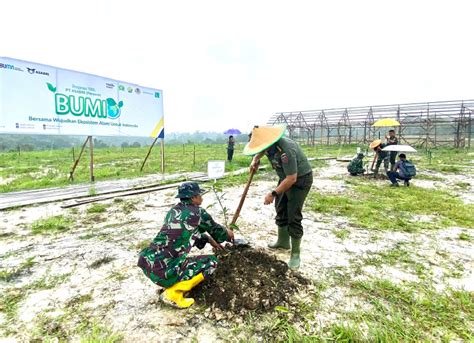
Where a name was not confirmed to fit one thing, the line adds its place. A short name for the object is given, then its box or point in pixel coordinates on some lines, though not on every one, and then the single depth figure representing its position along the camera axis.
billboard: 6.83
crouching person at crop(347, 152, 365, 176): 9.84
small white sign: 5.25
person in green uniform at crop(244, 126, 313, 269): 2.90
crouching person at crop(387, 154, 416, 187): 7.82
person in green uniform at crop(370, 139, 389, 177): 8.95
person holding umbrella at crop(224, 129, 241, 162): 13.41
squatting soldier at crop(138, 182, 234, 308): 2.29
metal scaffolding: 23.27
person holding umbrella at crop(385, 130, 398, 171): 8.75
